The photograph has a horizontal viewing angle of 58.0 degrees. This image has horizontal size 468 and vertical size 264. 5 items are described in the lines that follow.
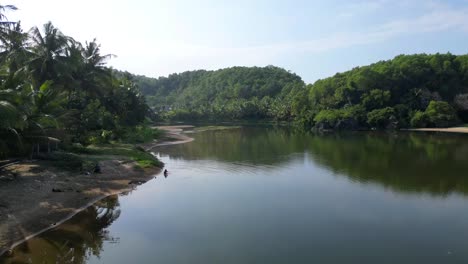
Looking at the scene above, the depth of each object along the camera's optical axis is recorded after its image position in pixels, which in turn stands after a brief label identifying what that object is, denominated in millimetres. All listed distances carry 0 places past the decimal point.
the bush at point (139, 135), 54169
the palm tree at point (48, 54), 42375
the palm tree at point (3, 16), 22664
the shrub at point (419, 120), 90188
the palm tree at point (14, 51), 24156
